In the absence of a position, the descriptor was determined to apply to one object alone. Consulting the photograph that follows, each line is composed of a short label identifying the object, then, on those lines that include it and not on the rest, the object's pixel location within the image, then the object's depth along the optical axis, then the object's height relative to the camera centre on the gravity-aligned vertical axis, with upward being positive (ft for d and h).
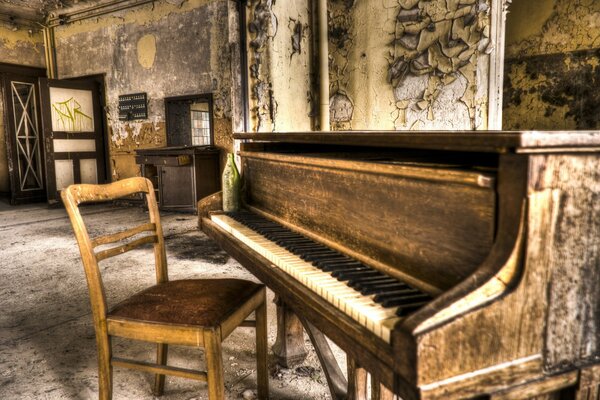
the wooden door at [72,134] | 26.50 +1.33
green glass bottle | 7.96 -0.68
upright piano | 2.65 -0.97
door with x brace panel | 28.30 +1.14
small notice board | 26.89 +2.97
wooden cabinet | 23.11 -1.15
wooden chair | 5.16 -2.06
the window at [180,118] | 25.22 +2.16
